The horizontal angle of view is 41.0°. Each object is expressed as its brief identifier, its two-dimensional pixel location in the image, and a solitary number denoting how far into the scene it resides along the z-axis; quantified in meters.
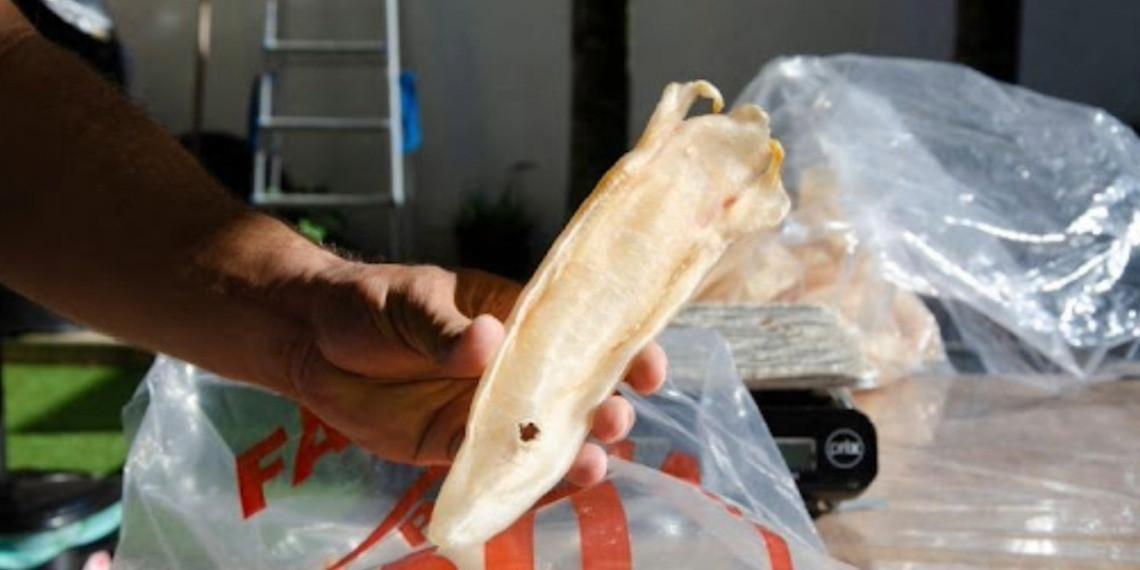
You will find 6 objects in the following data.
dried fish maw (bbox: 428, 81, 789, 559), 0.80
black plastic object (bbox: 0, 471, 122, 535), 1.95
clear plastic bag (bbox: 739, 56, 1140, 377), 2.04
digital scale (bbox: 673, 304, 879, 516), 1.48
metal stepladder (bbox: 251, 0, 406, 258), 6.80
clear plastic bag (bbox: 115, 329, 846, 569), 1.05
